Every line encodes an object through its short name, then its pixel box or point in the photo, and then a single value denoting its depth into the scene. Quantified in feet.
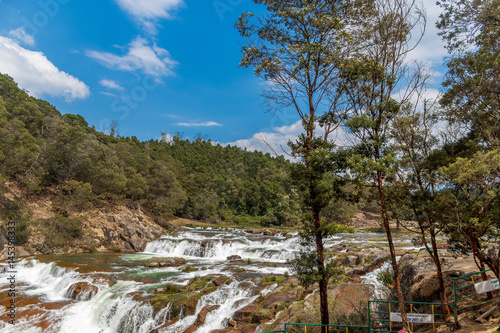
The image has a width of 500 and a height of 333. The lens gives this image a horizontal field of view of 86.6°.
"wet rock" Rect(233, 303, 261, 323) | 39.58
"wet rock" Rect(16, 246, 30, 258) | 76.44
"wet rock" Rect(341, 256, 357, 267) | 64.56
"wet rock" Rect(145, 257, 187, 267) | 73.31
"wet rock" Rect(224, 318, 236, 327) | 38.78
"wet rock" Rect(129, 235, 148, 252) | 101.41
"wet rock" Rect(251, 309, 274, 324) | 38.10
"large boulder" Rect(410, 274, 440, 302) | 33.78
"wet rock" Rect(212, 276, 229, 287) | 53.09
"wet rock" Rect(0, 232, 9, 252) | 74.65
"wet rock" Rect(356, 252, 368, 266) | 64.27
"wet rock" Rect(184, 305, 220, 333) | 38.55
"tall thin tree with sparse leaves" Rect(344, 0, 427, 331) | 28.86
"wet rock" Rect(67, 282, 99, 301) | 50.03
